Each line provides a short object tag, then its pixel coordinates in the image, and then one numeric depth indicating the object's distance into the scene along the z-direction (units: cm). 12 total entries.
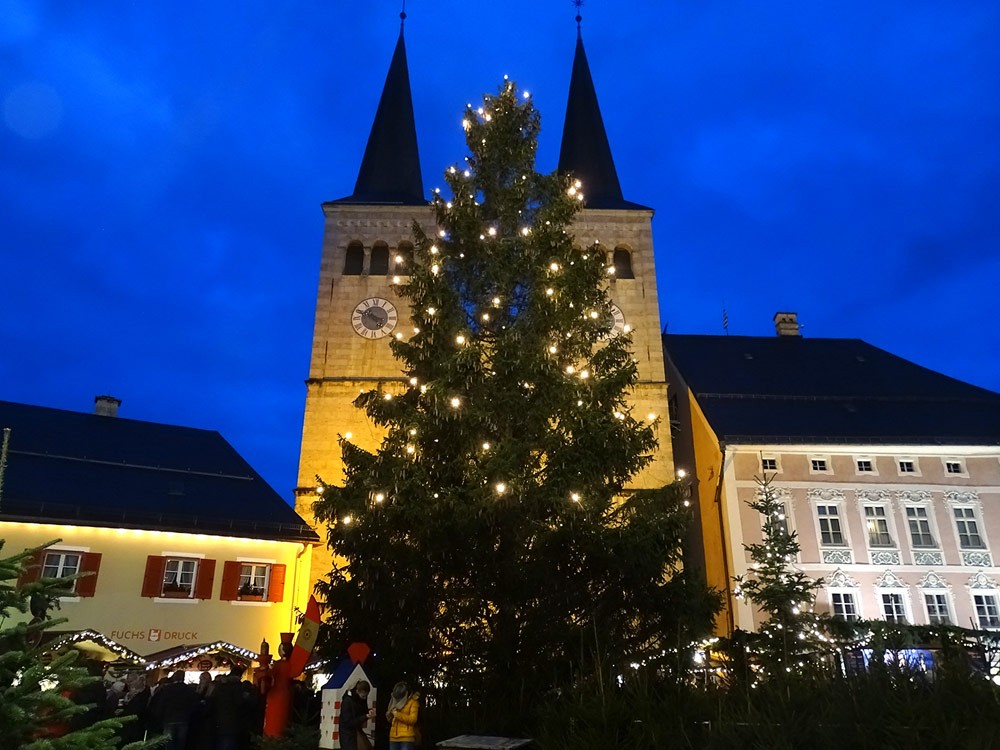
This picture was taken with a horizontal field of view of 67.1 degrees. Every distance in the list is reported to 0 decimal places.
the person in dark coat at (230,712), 991
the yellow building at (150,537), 1942
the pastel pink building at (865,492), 2172
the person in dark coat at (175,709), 973
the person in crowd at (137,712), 979
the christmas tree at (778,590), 1644
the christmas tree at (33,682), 474
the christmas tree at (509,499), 1066
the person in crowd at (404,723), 910
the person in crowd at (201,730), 1016
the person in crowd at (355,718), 909
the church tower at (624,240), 2670
